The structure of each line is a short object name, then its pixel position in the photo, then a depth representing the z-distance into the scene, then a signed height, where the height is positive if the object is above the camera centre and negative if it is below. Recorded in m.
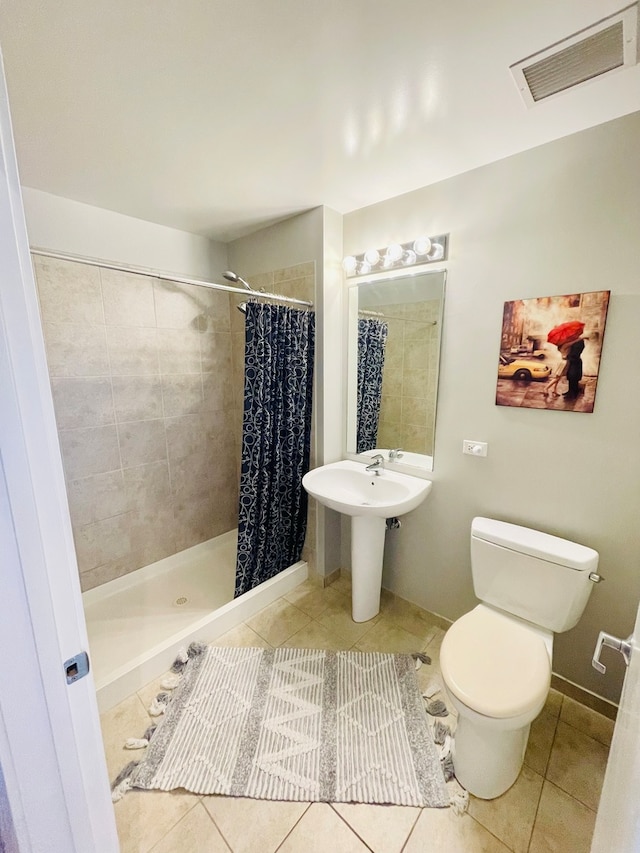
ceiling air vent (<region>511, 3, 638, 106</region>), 0.92 +0.88
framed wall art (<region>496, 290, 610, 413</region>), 1.39 +0.05
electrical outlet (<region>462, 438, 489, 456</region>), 1.72 -0.42
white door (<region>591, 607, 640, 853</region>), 0.48 -0.69
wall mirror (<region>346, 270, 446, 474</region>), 1.87 -0.02
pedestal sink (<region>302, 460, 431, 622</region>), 1.86 -0.76
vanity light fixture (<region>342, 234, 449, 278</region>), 1.75 +0.57
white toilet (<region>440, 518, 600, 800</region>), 1.17 -1.09
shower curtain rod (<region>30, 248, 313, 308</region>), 1.29 +0.39
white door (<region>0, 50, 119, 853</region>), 0.51 -0.37
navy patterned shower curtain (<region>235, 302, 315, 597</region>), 2.02 -0.42
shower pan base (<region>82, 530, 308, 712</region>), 1.67 -1.51
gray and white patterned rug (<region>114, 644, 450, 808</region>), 1.28 -1.53
